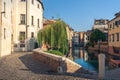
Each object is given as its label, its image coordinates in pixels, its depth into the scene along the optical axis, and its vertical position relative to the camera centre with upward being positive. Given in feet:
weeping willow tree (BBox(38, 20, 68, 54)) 41.65 +1.90
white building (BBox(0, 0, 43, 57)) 51.45 +9.08
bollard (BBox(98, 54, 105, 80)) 15.41 -4.10
